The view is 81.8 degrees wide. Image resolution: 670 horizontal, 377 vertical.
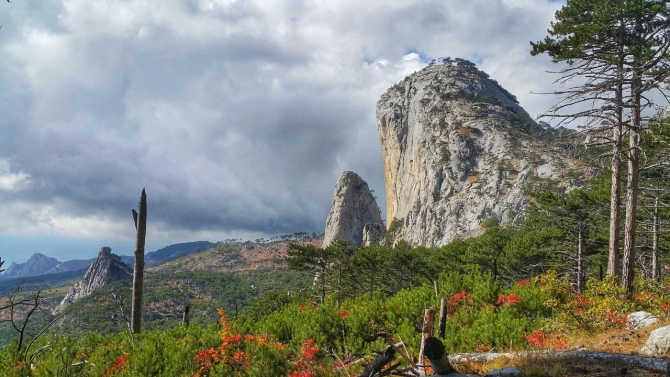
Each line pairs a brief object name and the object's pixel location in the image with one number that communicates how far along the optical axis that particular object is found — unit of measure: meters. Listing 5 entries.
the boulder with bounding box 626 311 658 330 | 9.30
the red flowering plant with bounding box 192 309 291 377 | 8.17
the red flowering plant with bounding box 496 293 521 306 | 11.34
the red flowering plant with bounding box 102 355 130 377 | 7.90
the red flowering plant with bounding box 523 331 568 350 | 8.24
